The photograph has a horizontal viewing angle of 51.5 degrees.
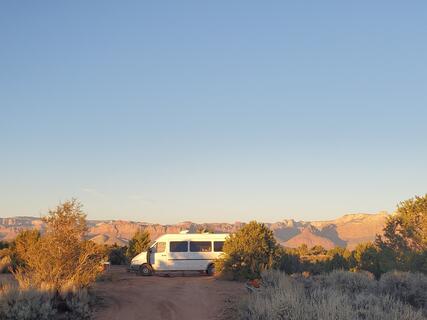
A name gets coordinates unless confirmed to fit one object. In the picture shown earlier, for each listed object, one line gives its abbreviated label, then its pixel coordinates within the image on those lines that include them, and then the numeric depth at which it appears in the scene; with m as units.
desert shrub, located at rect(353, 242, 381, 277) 31.79
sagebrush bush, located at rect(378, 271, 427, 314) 14.96
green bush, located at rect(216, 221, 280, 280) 20.59
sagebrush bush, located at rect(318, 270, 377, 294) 15.68
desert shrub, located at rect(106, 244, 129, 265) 32.66
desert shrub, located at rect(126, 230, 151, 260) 31.97
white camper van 24.19
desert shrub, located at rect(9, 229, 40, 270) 24.25
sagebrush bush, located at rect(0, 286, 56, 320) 10.84
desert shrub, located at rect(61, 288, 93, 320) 12.05
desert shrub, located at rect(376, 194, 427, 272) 35.09
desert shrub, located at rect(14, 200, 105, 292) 14.17
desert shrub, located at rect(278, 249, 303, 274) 25.23
